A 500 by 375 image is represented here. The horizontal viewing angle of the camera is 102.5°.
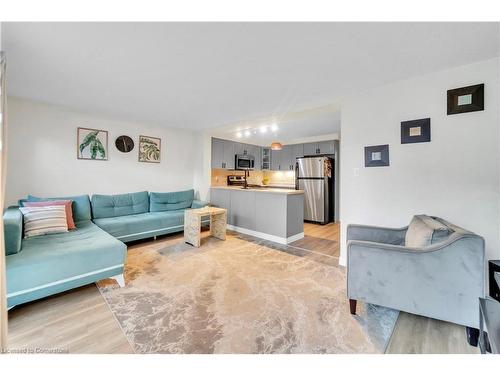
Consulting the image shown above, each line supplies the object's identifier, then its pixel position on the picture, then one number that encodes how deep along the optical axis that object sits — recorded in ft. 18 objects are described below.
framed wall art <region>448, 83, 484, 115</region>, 6.01
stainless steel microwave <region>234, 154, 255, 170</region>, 18.24
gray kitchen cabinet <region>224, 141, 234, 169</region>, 17.51
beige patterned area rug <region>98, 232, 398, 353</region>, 4.58
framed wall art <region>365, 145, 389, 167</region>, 7.66
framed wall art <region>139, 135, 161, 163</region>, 13.78
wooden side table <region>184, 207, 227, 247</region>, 10.82
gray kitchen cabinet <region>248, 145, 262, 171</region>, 19.95
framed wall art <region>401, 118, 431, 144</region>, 6.84
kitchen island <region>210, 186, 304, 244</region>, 11.68
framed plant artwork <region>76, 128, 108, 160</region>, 11.28
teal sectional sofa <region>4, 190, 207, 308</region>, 5.43
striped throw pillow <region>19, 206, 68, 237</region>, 7.60
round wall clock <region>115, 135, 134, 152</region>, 12.66
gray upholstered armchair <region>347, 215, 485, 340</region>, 4.36
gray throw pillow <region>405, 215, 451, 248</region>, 4.90
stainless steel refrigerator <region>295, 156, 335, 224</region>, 16.55
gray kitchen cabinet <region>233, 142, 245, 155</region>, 18.41
